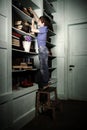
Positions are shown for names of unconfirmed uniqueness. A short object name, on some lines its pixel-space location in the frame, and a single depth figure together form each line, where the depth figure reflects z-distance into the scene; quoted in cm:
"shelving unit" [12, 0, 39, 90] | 271
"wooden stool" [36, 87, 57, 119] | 299
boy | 313
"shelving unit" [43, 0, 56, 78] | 421
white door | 439
